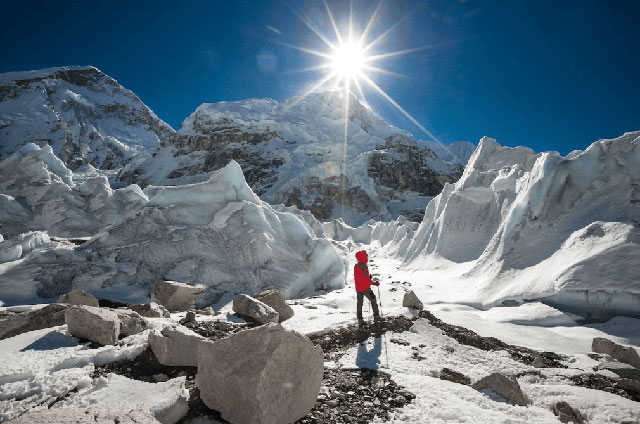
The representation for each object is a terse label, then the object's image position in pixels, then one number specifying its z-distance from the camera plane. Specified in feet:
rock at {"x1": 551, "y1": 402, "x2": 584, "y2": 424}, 11.08
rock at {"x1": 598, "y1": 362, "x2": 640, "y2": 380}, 14.78
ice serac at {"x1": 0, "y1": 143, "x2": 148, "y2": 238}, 73.56
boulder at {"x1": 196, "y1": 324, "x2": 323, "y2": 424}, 9.08
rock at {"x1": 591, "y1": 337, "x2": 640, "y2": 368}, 16.89
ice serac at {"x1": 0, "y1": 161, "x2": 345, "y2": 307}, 34.58
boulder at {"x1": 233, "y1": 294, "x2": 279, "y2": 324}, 21.08
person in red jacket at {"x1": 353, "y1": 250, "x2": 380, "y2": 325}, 20.92
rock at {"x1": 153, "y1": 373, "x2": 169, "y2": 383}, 12.07
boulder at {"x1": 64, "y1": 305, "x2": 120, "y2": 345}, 14.73
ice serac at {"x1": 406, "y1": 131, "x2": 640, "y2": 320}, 24.25
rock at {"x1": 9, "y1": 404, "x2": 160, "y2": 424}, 6.80
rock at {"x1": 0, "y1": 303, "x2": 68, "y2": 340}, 18.11
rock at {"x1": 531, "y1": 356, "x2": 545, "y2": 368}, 16.55
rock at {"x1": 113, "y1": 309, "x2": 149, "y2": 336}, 16.33
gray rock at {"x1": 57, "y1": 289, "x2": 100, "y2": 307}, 24.14
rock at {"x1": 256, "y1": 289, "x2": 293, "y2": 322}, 24.47
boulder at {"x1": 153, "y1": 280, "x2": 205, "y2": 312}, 28.12
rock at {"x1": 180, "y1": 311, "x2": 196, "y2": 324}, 19.88
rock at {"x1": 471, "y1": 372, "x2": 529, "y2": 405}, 12.32
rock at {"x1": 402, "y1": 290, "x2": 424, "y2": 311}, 24.27
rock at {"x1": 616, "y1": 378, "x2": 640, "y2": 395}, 13.55
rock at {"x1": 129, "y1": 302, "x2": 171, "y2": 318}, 21.94
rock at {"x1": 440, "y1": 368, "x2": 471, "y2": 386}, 14.20
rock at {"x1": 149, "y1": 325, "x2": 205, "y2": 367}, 13.24
